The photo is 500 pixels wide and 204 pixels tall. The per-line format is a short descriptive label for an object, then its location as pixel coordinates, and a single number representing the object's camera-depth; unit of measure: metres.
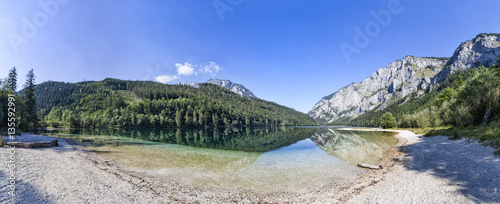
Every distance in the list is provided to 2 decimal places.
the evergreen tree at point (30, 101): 58.86
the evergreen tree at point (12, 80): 54.53
